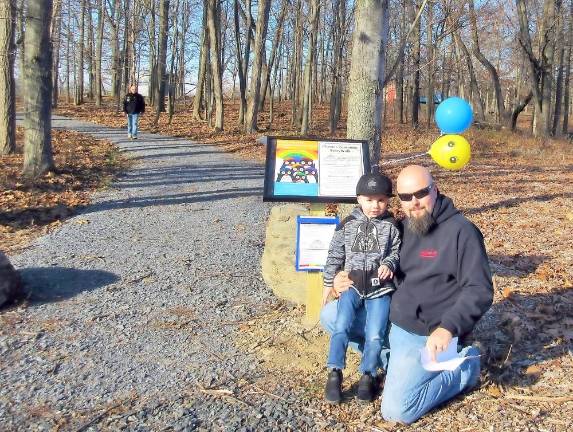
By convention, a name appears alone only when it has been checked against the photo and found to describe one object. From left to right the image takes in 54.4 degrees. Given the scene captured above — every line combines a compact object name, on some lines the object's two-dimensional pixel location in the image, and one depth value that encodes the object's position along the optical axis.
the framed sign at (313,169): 4.34
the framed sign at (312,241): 4.27
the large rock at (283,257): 5.28
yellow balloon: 5.22
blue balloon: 5.14
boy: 3.60
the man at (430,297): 3.19
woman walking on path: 18.62
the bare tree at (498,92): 23.97
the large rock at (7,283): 5.06
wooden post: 4.39
